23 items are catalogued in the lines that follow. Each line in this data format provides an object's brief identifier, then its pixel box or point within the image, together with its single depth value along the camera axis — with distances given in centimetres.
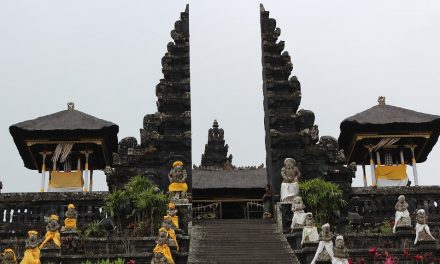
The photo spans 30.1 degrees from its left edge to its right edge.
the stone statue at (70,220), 2250
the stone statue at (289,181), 2461
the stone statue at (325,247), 1925
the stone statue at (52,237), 2078
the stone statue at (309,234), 2088
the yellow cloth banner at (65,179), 3416
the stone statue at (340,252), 1833
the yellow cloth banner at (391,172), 3384
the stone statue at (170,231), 2072
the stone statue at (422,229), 2144
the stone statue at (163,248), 1826
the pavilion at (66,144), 3279
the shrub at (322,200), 2508
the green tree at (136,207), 2433
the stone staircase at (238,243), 2053
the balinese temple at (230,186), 3478
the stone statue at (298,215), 2227
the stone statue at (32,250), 1917
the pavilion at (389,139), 3250
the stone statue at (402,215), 2236
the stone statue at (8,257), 1875
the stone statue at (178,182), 2467
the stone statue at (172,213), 2241
